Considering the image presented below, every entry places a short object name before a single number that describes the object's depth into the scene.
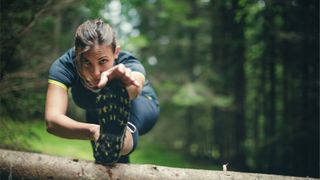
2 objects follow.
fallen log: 2.35
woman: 2.11
